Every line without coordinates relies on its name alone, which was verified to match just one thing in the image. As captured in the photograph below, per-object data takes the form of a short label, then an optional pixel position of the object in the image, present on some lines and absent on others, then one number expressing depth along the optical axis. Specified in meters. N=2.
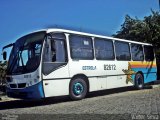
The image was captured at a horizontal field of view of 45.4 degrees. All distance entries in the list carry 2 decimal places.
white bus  7.20
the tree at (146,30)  14.26
